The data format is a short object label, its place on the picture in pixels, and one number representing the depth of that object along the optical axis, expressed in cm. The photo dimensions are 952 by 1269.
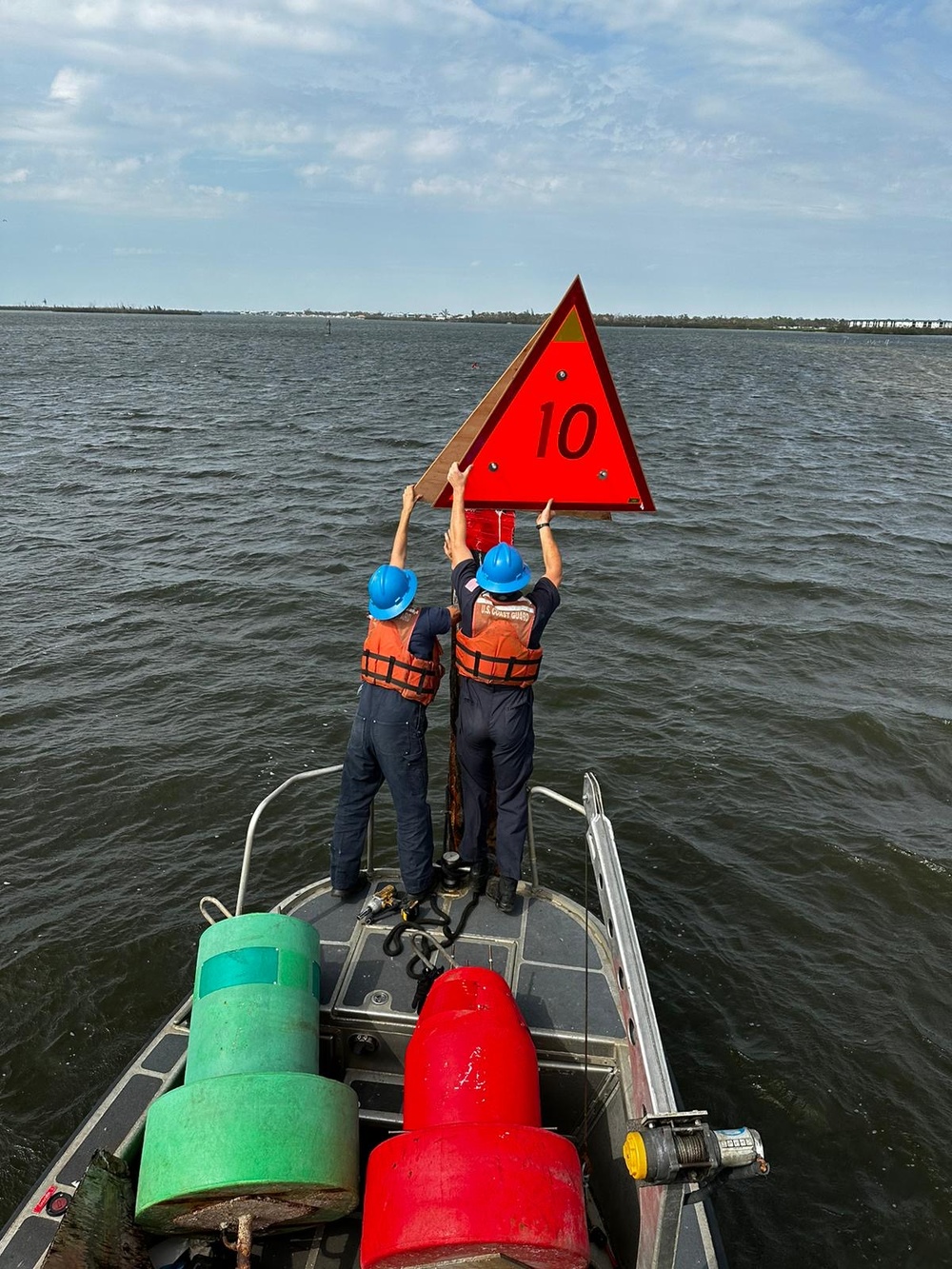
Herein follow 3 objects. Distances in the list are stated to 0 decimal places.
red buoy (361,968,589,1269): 267
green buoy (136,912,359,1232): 304
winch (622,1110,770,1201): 212
